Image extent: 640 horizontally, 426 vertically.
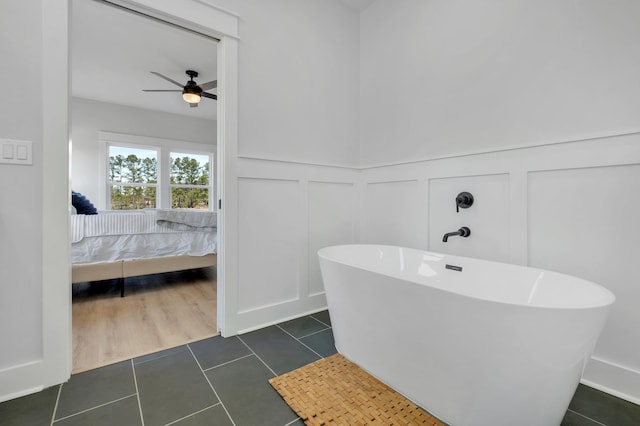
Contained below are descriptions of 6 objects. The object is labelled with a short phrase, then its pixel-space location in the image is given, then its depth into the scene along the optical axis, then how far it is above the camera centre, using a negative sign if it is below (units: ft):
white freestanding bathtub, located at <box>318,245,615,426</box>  3.13 -1.62
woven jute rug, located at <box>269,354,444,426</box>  3.99 -2.90
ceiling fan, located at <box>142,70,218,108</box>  11.09 +4.66
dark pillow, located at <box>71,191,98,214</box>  9.91 +0.11
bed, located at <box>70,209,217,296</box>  8.79 -1.18
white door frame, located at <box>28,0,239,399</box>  4.62 -0.19
